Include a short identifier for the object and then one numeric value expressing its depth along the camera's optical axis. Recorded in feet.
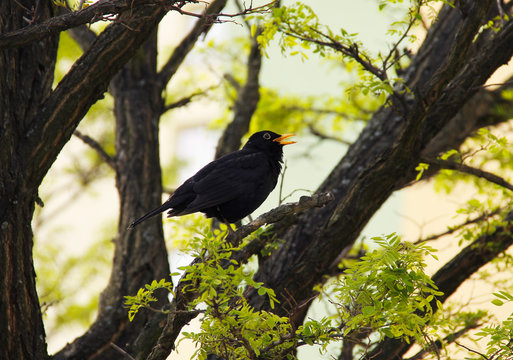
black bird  28.96
